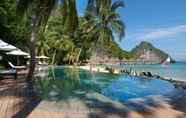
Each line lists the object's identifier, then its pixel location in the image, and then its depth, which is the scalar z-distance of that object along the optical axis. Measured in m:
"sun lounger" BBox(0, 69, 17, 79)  6.14
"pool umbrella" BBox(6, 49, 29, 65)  6.83
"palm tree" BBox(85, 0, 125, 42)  12.60
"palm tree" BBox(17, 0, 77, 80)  5.00
